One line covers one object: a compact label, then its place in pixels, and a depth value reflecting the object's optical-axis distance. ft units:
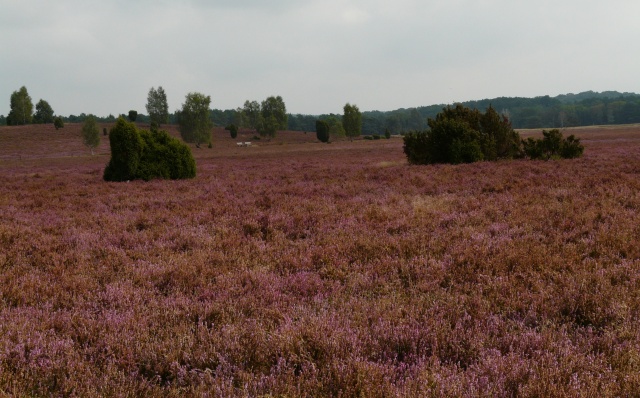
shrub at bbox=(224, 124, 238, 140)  388.98
